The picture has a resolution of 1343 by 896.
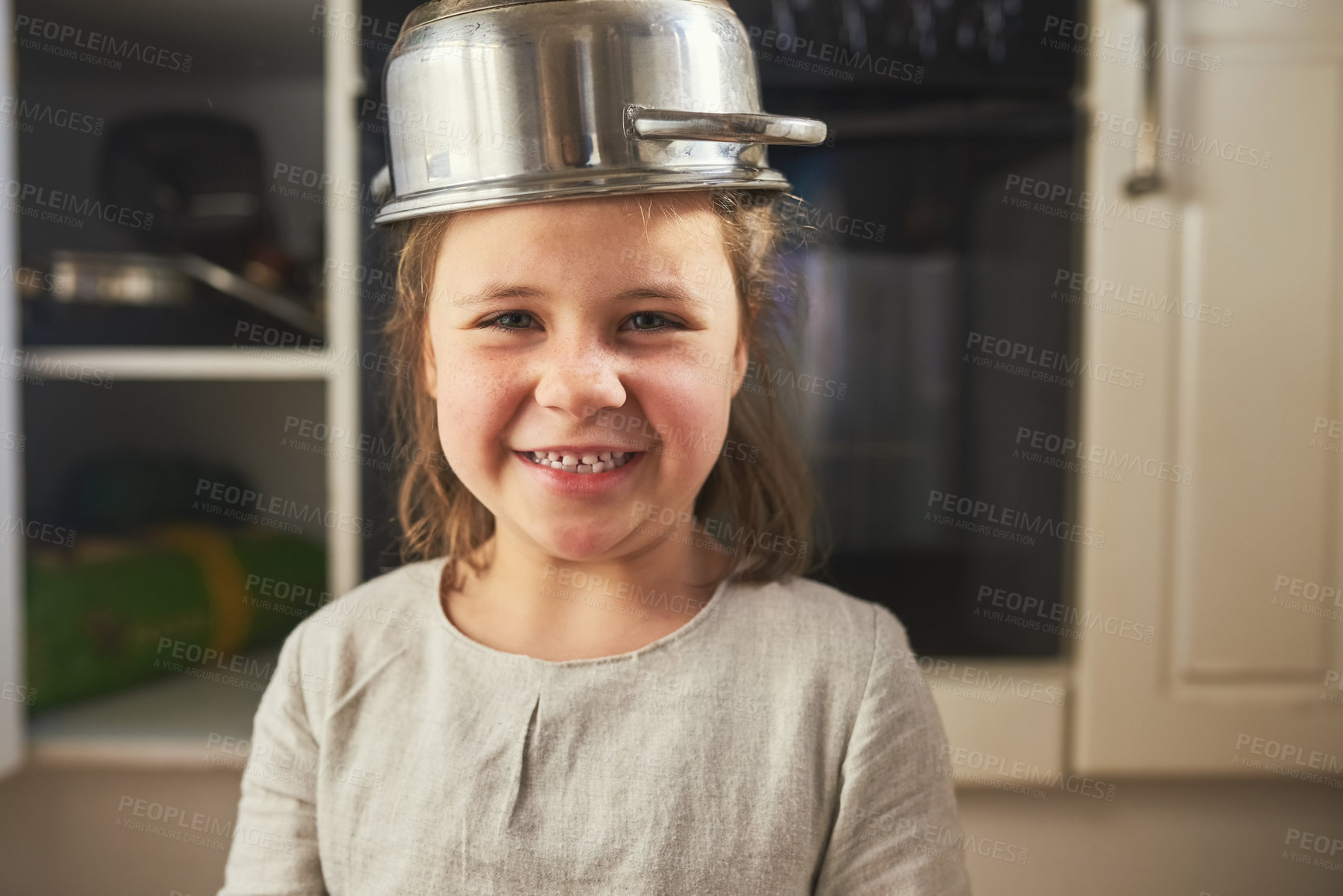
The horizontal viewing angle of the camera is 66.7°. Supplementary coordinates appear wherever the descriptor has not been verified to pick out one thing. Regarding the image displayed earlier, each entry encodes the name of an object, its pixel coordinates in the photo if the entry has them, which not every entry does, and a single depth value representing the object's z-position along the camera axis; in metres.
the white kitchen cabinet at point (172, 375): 0.96
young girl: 0.48
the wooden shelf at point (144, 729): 1.04
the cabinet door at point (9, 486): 0.98
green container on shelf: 1.08
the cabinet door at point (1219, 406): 0.99
